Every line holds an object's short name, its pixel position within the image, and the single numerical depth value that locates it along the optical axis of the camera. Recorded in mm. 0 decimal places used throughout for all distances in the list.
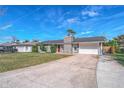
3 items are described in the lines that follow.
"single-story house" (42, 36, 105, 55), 12243
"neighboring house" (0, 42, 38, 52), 19114
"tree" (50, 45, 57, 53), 15263
